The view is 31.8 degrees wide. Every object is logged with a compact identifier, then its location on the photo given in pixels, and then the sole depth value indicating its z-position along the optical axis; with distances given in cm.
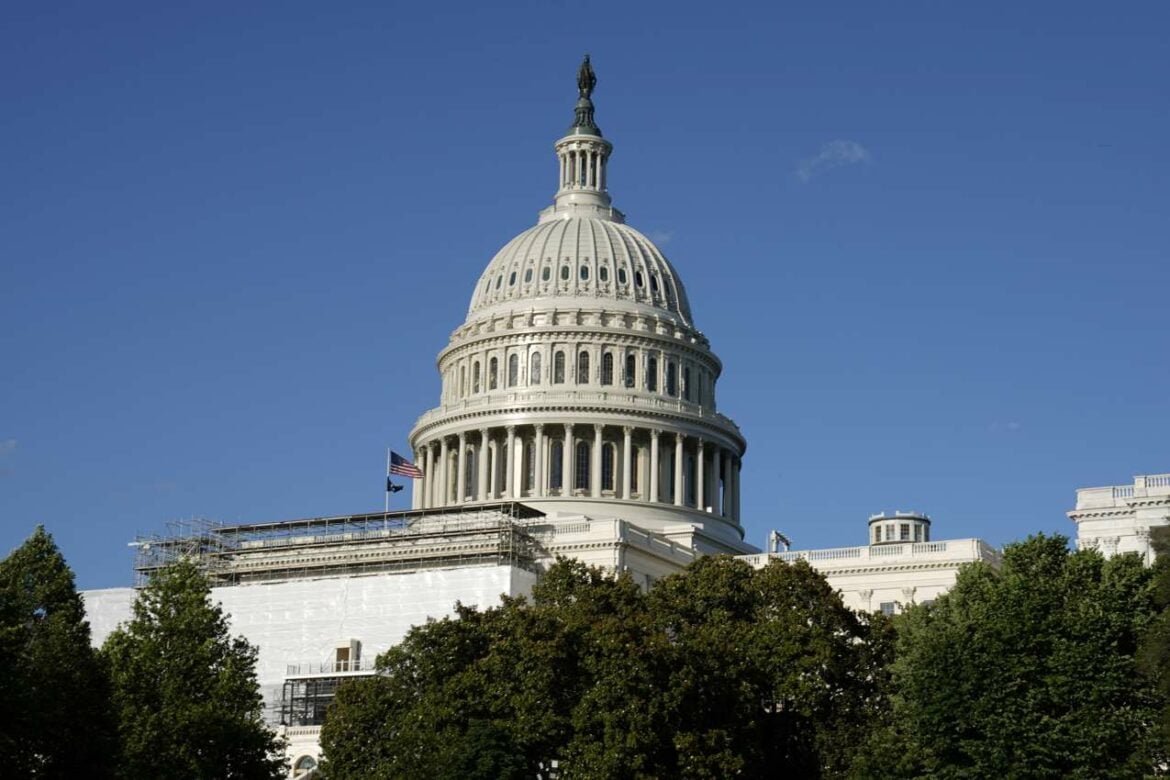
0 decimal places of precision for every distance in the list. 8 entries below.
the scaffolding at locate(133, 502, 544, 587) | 13988
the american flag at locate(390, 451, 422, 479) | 15362
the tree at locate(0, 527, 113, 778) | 8388
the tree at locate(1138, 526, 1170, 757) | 9031
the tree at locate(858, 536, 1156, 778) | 9019
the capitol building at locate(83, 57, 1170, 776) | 13800
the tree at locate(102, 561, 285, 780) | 9294
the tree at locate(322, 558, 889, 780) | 9444
